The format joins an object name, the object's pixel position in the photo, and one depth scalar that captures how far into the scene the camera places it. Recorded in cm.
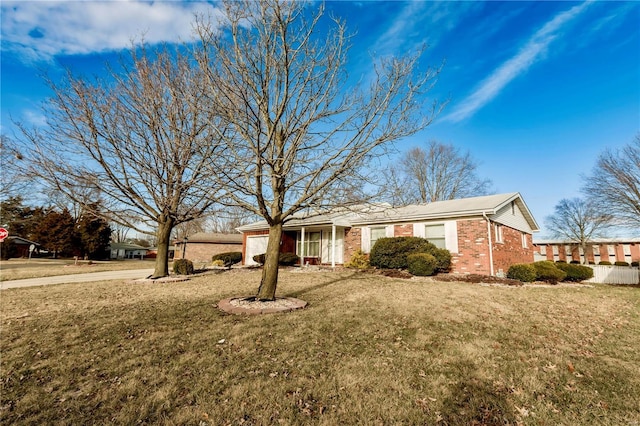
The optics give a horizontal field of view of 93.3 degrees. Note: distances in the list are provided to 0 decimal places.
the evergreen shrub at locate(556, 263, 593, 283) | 1434
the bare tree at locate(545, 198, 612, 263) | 3806
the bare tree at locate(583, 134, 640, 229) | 2242
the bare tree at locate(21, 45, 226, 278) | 1056
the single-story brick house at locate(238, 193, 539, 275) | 1385
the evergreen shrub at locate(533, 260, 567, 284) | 1277
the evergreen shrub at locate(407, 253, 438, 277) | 1318
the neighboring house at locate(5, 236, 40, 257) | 3488
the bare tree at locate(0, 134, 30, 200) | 1055
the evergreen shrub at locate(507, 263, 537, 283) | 1240
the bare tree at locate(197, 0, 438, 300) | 638
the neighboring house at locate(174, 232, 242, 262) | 3953
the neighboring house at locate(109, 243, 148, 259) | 5575
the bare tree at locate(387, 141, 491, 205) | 3139
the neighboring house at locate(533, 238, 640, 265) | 3722
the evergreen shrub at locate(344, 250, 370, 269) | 1630
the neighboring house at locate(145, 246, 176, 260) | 5664
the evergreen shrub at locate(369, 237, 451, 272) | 1411
